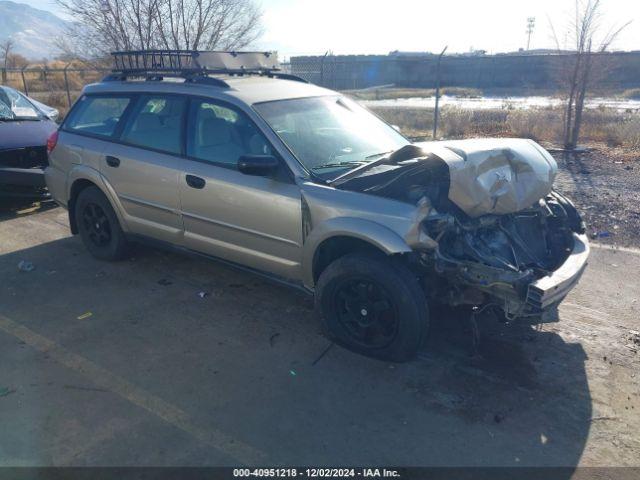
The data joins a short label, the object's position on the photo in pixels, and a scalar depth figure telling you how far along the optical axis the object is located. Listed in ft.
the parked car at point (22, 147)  23.56
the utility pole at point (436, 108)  38.22
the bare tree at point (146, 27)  41.75
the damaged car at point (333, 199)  11.70
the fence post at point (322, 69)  42.10
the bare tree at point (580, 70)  35.53
